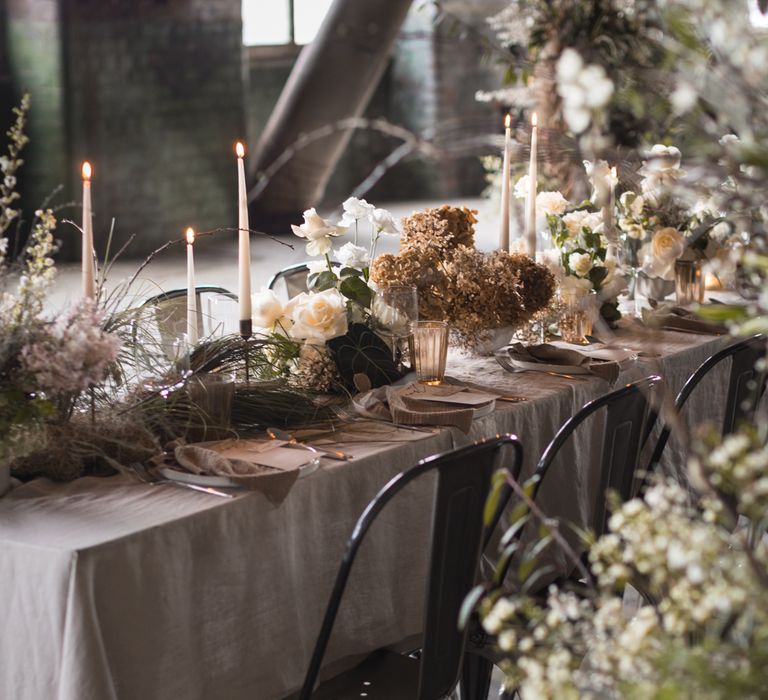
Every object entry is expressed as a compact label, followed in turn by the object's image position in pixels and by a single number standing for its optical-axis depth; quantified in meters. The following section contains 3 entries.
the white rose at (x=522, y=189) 3.56
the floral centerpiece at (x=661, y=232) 3.66
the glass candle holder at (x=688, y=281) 3.74
